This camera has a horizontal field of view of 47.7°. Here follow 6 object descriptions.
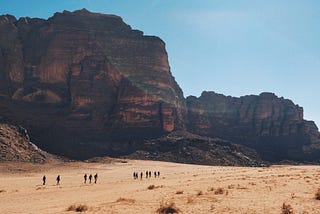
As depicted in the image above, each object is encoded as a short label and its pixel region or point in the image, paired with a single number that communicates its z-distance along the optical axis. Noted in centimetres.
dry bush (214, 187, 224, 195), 2589
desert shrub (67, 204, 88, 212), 1934
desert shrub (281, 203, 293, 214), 1748
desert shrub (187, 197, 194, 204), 2156
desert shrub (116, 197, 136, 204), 2282
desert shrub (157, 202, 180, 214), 1839
